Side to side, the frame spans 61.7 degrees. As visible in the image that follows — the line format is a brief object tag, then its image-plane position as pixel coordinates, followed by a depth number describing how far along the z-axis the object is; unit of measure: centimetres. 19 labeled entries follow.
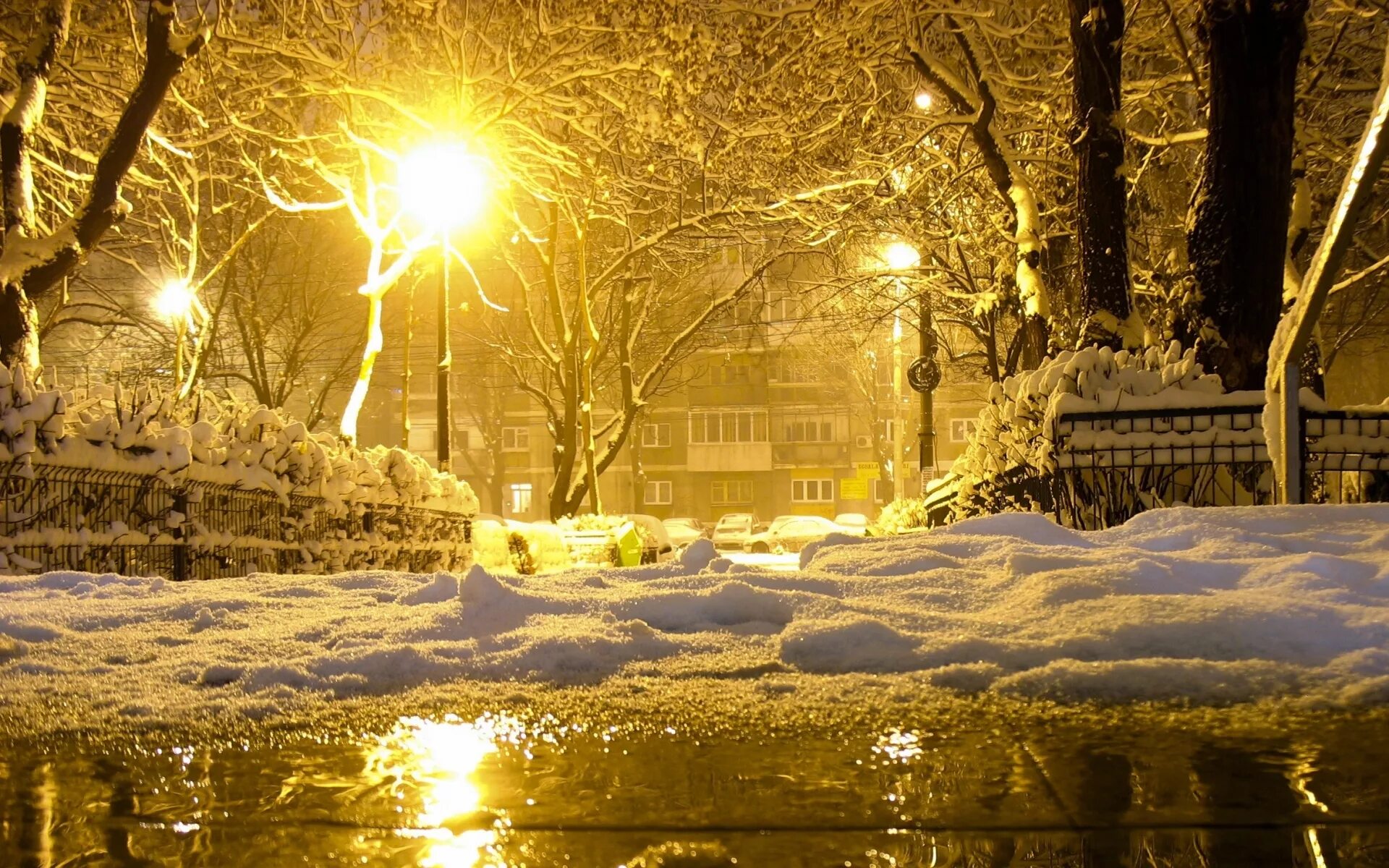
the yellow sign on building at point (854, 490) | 6194
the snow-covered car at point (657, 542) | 2580
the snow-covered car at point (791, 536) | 4347
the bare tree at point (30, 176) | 1212
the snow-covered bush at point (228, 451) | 966
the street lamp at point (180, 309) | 2261
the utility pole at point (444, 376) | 2183
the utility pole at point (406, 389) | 2548
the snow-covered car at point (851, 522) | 4684
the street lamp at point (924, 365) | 2323
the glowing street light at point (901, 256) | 2334
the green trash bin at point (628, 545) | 2197
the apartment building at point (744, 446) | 6319
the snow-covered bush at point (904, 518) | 1845
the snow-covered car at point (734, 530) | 4478
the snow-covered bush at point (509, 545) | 1939
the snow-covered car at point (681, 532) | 4547
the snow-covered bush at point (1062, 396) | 859
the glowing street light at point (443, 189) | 1867
